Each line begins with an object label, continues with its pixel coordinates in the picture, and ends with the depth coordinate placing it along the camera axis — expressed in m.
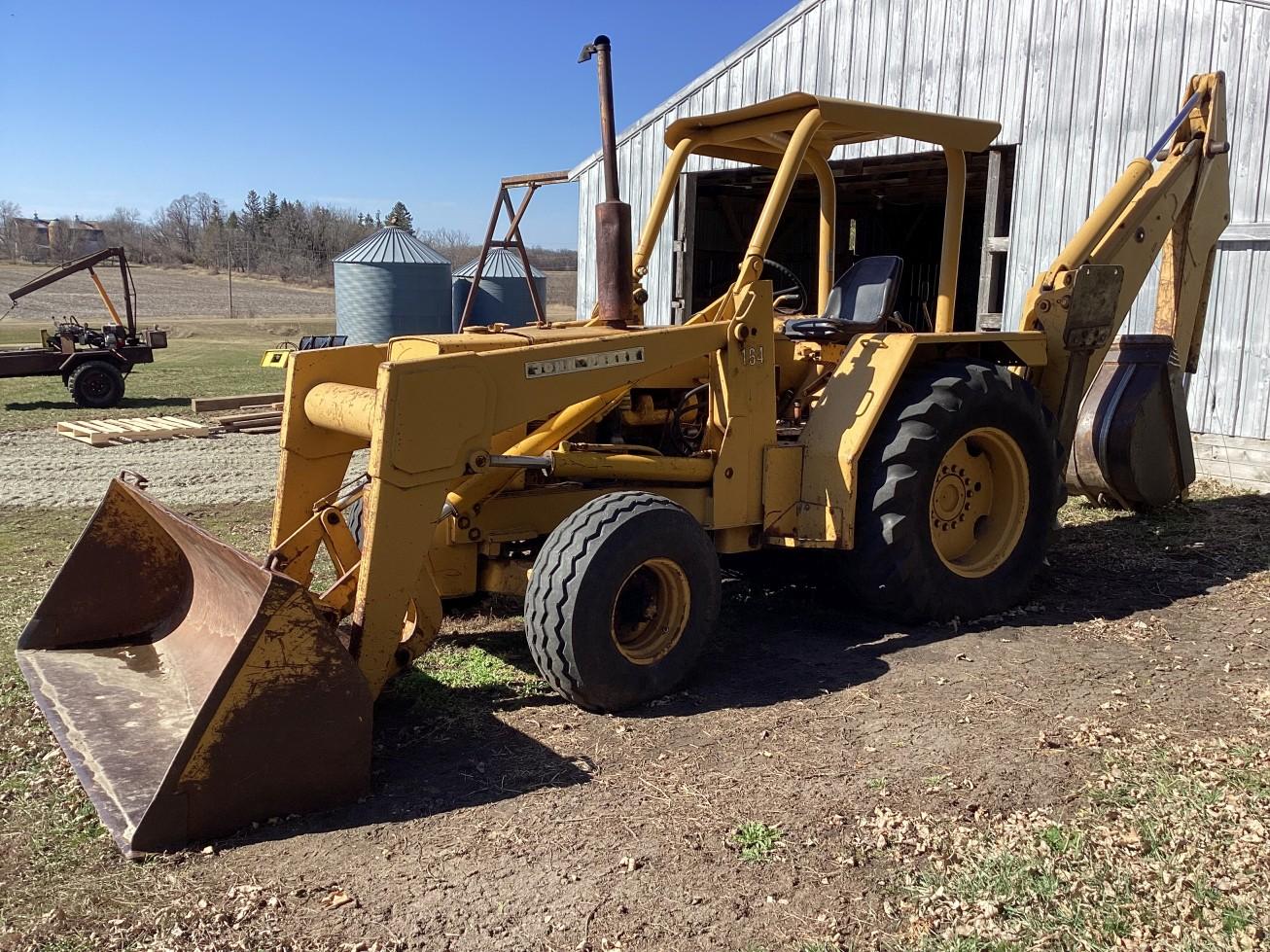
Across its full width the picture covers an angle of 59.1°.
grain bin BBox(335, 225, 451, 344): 26.25
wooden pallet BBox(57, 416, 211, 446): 12.39
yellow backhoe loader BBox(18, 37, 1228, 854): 3.64
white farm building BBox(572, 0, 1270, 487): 8.88
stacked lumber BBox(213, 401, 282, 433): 13.32
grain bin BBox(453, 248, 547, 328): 27.62
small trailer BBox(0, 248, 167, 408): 15.37
